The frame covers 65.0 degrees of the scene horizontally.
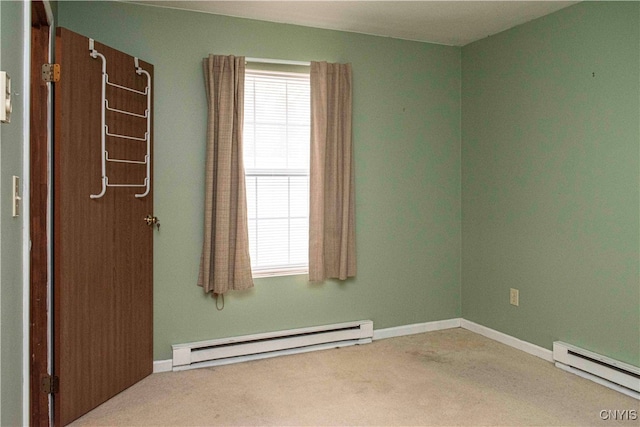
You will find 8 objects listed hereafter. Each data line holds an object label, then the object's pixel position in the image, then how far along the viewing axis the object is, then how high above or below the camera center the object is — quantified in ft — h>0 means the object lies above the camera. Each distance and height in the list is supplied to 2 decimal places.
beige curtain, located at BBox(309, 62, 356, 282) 11.74 +0.92
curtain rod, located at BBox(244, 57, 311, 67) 11.19 +3.50
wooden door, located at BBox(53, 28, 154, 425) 8.29 -0.40
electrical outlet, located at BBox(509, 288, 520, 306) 12.23 -1.98
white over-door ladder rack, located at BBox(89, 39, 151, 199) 8.93 +1.60
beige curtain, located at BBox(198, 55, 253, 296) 10.77 +0.73
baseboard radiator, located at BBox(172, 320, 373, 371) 10.87 -2.97
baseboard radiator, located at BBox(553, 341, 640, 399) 9.44 -3.03
